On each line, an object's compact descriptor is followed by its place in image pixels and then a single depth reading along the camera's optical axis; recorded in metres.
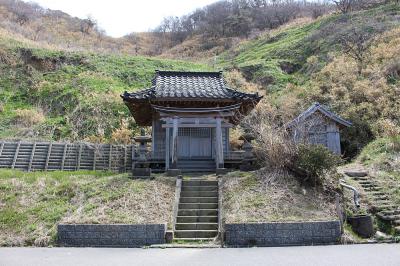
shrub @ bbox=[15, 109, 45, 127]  28.03
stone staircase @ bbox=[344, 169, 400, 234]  11.52
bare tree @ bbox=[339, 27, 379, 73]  33.97
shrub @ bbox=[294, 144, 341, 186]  12.21
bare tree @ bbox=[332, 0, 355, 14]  52.48
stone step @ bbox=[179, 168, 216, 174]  17.16
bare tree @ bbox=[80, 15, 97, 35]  67.81
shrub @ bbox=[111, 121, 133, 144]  25.50
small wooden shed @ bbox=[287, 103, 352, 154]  22.06
